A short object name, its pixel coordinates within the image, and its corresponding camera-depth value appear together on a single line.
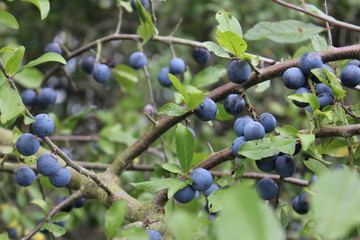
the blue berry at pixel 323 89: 0.47
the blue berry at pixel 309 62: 0.47
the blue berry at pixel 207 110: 0.49
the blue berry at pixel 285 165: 0.46
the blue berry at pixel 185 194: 0.47
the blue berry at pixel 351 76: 0.47
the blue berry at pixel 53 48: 0.60
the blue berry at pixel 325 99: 0.46
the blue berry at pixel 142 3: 0.56
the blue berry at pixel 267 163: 0.47
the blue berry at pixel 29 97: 0.60
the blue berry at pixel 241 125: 0.47
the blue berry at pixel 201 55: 0.61
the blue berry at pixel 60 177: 0.50
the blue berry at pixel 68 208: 0.56
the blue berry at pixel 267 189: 0.48
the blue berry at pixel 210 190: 0.53
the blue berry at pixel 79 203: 0.57
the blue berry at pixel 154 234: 0.44
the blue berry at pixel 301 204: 0.51
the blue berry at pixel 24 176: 0.53
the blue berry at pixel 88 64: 0.62
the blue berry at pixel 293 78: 0.47
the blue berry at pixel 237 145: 0.46
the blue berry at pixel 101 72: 0.60
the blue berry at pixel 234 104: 0.49
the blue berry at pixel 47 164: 0.49
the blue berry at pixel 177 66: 0.59
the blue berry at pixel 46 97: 0.60
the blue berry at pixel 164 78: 0.60
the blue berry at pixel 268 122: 0.48
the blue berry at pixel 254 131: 0.46
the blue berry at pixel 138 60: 0.61
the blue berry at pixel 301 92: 0.47
